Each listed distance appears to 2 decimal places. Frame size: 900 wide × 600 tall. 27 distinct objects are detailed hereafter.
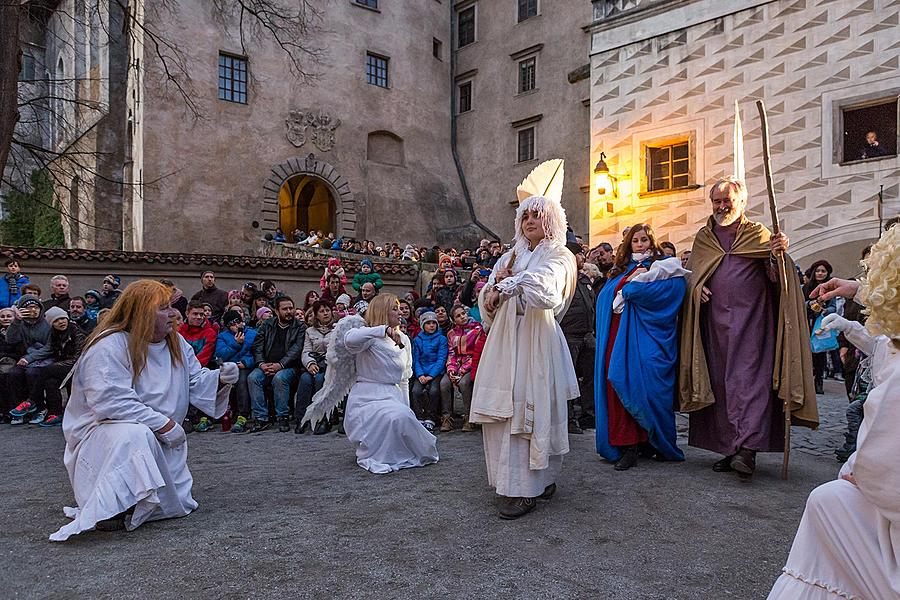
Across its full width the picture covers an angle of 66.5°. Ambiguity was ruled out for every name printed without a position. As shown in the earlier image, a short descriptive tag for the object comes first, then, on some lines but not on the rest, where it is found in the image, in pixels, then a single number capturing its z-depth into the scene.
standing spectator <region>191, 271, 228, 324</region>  10.88
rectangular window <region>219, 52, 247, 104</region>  23.02
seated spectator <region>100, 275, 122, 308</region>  10.52
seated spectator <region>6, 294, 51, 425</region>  8.88
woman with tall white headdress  4.17
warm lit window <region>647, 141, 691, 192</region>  15.23
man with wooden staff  4.96
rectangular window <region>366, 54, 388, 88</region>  25.72
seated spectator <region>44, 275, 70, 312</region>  9.81
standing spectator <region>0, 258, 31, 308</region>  10.60
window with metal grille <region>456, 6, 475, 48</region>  27.34
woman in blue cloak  5.40
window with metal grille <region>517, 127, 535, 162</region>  24.84
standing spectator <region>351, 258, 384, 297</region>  11.27
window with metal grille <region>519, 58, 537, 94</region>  24.83
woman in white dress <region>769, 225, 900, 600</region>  1.78
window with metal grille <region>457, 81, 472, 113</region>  27.42
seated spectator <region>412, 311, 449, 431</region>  8.02
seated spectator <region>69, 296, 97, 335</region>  9.63
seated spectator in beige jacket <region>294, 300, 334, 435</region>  8.22
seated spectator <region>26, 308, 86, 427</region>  8.78
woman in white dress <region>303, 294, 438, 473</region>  5.79
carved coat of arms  23.97
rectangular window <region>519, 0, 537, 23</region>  24.86
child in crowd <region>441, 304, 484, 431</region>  7.90
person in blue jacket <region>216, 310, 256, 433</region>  8.42
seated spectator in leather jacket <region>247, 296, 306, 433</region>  8.27
